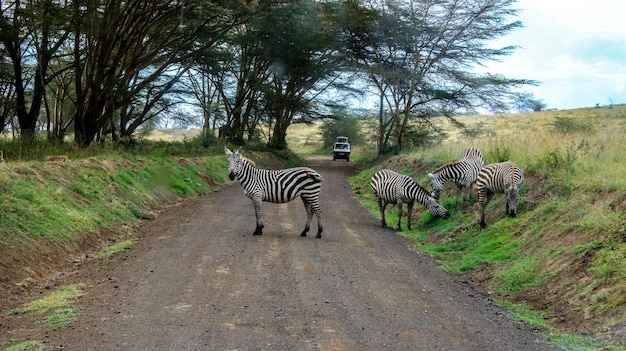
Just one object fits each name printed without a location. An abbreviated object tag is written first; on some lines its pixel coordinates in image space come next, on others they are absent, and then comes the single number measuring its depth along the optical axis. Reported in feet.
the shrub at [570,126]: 79.47
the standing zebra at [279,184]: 43.50
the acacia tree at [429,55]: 103.40
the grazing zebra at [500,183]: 41.19
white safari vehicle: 172.45
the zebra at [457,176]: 51.34
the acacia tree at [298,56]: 91.15
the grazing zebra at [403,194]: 50.11
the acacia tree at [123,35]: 64.85
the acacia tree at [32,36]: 60.49
